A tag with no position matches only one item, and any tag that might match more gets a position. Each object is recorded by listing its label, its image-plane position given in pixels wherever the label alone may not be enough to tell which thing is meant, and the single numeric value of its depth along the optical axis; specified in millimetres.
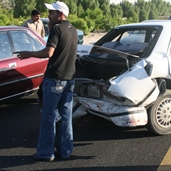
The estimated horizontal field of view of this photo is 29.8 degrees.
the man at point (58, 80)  3309
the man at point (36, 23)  7680
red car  5035
